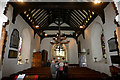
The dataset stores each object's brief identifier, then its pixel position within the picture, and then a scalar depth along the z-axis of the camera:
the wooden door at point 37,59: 7.30
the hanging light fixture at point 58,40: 6.62
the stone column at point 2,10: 1.65
